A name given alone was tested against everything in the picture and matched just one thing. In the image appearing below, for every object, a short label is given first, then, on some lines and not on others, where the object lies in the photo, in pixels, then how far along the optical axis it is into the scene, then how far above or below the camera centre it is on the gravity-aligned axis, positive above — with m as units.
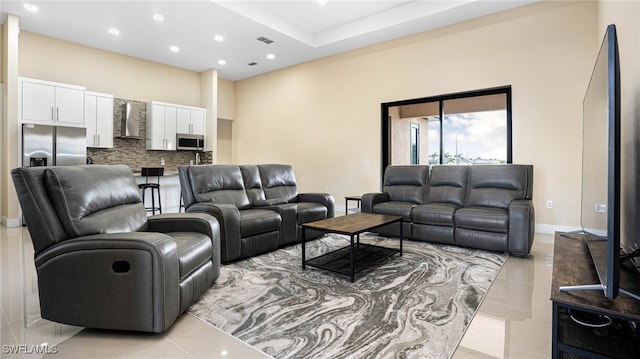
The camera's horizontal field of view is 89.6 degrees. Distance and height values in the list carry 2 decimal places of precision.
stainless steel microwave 7.47 +0.82
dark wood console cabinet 1.21 -0.65
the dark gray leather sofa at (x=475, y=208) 3.55 -0.38
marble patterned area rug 1.79 -0.91
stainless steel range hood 6.73 +1.16
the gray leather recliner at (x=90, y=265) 1.78 -0.50
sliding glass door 5.16 +0.86
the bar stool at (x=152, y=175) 5.75 -0.04
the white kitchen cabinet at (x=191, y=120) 7.51 +1.35
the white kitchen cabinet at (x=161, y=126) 7.06 +1.12
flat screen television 1.16 +0.03
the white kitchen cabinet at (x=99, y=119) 6.12 +1.11
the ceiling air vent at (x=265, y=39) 6.11 +2.63
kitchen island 6.70 -0.34
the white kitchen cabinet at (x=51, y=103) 5.27 +1.24
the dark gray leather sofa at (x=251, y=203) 3.25 -0.33
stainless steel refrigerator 5.17 +0.51
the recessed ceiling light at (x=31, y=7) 4.82 +2.54
